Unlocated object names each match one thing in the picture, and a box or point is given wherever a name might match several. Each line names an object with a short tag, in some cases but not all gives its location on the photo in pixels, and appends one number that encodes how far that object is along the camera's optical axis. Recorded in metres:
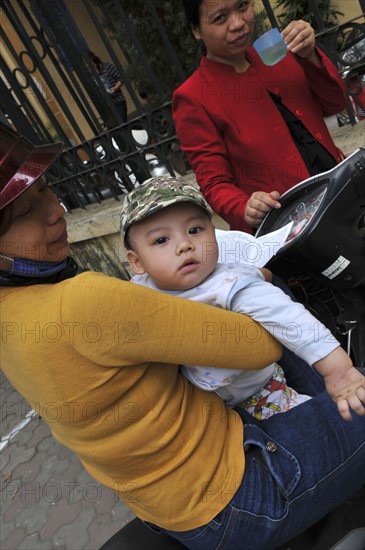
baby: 1.17
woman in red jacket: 1.96
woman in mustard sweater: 1.05
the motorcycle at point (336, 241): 1.30
